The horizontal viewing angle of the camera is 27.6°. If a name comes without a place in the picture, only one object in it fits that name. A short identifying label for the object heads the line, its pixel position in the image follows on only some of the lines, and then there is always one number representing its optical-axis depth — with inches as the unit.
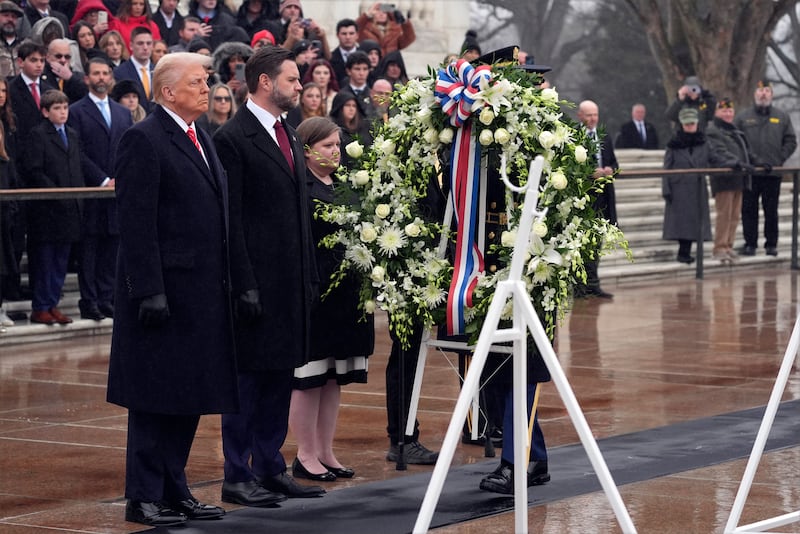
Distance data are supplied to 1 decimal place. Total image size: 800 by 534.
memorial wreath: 284.8
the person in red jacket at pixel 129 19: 624.7
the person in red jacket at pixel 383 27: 789.9
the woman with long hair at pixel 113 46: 598.5
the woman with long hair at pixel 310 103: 529.7
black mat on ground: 269.0
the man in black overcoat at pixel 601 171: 633.0
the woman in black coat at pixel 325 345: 310.3
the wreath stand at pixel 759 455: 241.0
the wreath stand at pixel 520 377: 197.9
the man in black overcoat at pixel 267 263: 284.4
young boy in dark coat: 516.7
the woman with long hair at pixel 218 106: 529.0
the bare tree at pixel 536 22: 2180.1
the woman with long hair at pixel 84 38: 607.2
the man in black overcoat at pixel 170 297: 265.0
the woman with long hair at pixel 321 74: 617.0
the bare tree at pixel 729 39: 1139.3
